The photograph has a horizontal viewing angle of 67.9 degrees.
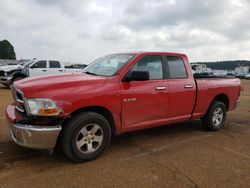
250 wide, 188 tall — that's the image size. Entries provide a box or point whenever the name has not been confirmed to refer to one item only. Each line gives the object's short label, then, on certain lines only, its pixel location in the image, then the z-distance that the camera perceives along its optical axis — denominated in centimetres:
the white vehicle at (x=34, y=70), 1024
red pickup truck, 268
